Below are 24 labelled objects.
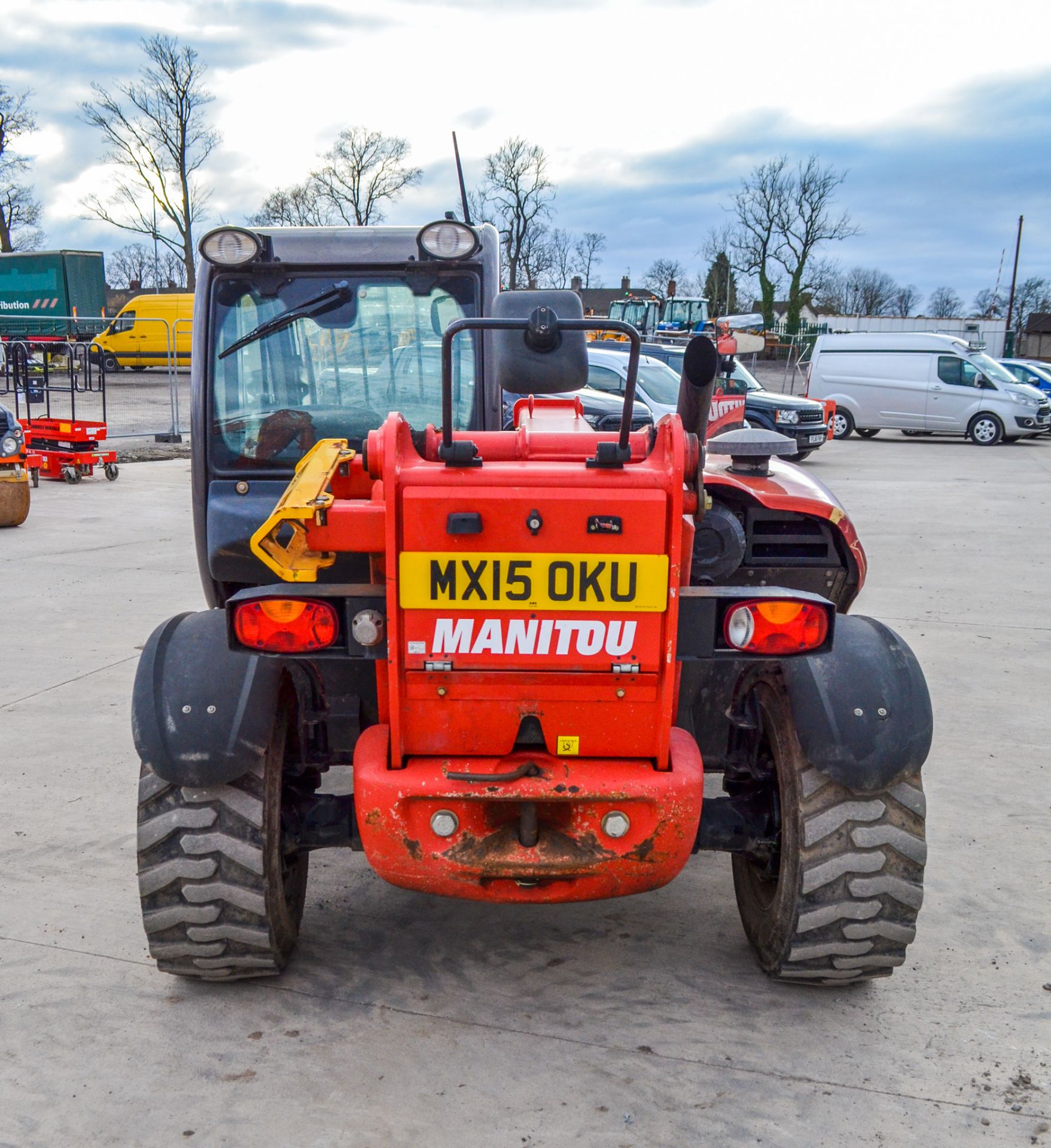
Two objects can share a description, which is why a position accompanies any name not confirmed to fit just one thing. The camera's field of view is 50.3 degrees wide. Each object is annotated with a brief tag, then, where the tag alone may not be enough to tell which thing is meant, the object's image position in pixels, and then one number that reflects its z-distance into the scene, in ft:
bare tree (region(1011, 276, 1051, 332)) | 205.57
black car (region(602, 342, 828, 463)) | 57.41
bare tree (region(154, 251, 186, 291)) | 179.93
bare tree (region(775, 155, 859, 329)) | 187.83
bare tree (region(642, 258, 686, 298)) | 215.72
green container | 105.40
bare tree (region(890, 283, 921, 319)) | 224.53
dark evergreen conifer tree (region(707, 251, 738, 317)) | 186.39
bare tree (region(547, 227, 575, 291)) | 208.54
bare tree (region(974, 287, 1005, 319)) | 215.31
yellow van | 105.81
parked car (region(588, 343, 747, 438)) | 49.34
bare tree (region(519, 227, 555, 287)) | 178.81
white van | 71.46
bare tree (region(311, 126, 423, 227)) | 175.73
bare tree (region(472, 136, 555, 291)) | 170.30
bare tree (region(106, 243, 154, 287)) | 207.62
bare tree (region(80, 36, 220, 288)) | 148.66
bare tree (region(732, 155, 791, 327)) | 189.37
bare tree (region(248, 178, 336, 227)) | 177.17
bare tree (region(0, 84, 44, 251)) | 132.77
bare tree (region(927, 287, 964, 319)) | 229.25
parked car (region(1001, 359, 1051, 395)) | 85.71
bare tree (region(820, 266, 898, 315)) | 222.28
